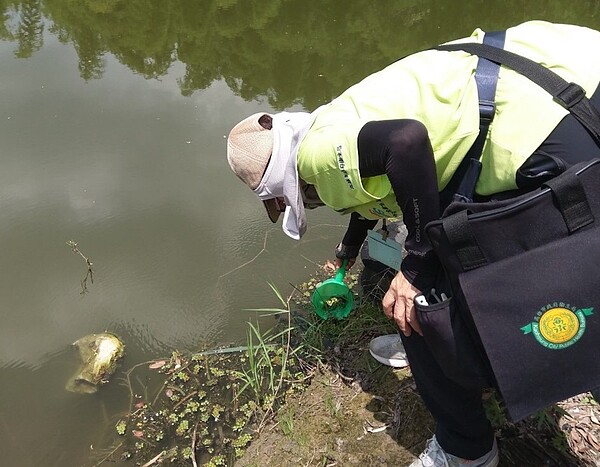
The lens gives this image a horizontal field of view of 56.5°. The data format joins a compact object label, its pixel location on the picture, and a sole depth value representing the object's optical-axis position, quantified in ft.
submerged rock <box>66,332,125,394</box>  9.33
